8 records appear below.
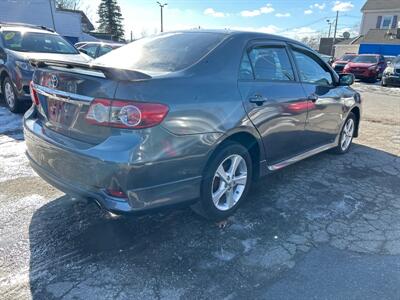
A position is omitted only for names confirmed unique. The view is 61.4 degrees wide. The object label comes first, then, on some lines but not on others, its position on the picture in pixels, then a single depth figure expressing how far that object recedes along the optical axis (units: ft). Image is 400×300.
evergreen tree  185.68
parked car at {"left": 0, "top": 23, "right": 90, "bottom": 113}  20.51
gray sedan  7.57
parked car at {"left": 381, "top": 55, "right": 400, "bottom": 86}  56.24
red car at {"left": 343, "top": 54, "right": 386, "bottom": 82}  65.26
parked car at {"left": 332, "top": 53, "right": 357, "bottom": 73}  71.58
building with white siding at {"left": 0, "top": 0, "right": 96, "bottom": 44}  82.94
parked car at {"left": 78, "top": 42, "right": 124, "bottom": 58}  42.83
